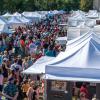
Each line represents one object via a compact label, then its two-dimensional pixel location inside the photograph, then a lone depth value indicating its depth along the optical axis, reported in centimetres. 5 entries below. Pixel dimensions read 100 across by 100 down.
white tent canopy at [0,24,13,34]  2952
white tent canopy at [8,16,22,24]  3901
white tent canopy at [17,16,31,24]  4239
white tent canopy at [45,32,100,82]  1206
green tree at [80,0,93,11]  11100
